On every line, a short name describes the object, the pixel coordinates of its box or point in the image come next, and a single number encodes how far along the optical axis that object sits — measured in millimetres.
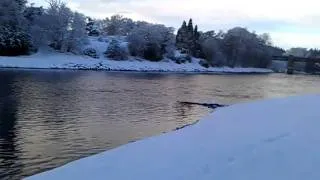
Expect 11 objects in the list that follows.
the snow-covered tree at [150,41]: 71866
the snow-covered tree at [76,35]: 63085
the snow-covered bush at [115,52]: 66036
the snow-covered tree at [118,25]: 96287
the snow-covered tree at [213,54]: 85779
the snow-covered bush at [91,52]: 64535
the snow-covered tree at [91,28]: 89967
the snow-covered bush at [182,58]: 75141
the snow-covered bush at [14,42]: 53081
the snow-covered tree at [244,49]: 94718
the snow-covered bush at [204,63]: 79510
